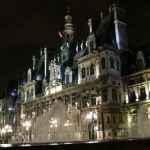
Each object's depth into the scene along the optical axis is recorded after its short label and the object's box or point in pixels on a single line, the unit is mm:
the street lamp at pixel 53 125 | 51084
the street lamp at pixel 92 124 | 46962
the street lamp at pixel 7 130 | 72594
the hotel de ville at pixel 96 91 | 44188
